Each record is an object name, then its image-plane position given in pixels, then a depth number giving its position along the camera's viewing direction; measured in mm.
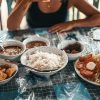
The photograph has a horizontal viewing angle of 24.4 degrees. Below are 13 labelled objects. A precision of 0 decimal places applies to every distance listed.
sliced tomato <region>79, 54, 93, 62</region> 1343
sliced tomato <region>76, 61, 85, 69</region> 1305
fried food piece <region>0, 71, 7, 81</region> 1194
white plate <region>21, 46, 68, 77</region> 1267
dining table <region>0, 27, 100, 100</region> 1149
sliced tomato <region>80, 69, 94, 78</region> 1229
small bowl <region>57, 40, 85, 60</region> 1366
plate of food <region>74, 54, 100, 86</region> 1227
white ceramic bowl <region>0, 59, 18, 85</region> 1187
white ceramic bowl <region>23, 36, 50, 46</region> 1524
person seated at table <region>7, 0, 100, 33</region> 1833
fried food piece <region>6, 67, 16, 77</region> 1219
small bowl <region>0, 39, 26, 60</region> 1455
